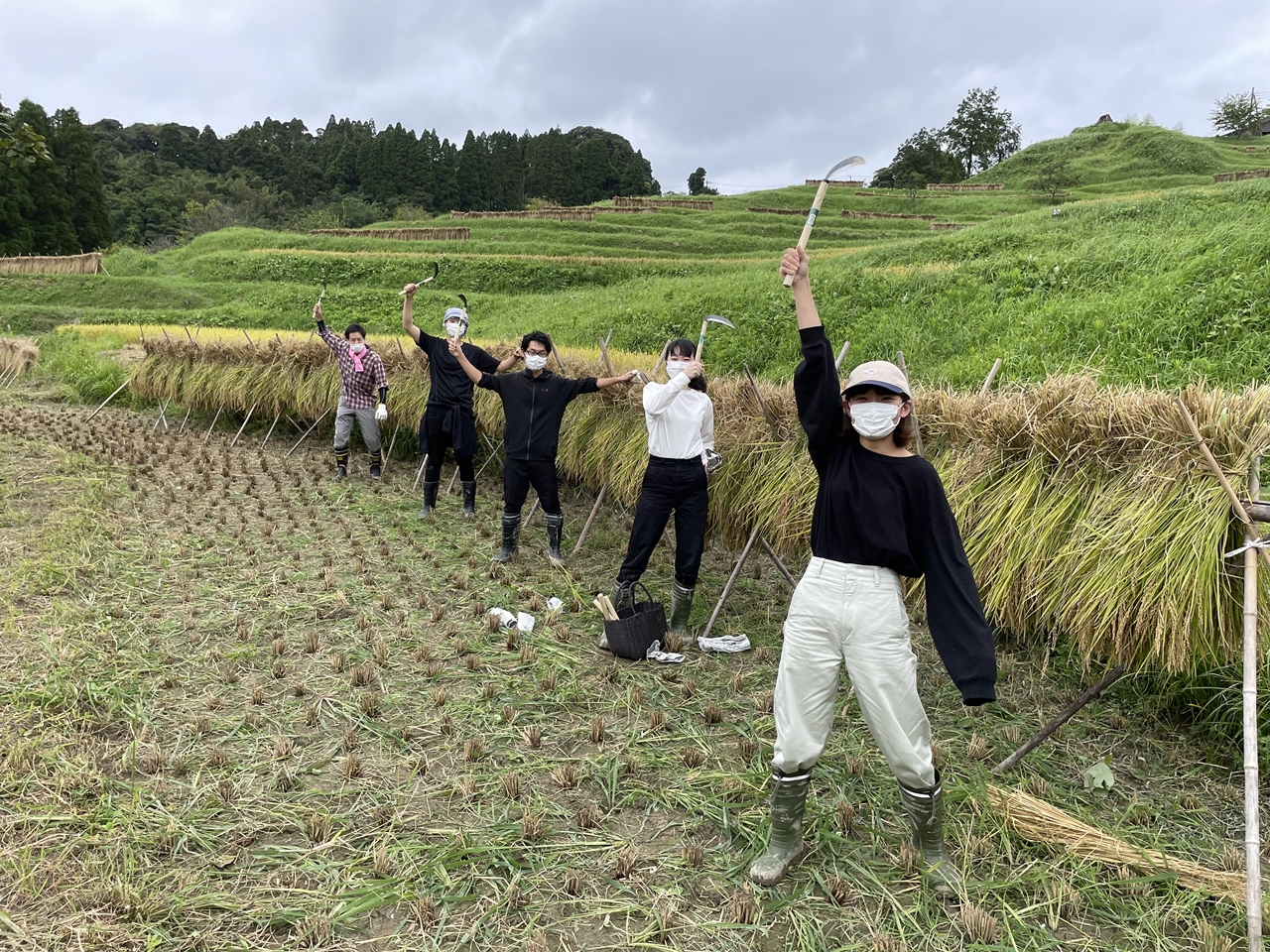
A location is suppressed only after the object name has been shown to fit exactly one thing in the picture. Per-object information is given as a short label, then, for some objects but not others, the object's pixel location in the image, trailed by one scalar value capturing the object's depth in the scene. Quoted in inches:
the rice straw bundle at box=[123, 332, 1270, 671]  119.3
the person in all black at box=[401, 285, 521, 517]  287.1
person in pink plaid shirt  333.1
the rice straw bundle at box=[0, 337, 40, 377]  594.5
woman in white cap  101.9
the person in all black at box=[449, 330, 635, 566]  237.0
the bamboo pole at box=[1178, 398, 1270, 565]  101.7
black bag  179.2
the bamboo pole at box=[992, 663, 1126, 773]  123.7
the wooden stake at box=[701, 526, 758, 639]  191.9
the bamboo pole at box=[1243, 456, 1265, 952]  86.7
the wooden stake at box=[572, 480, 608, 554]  257.0
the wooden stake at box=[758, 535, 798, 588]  189.2
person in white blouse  188.2
